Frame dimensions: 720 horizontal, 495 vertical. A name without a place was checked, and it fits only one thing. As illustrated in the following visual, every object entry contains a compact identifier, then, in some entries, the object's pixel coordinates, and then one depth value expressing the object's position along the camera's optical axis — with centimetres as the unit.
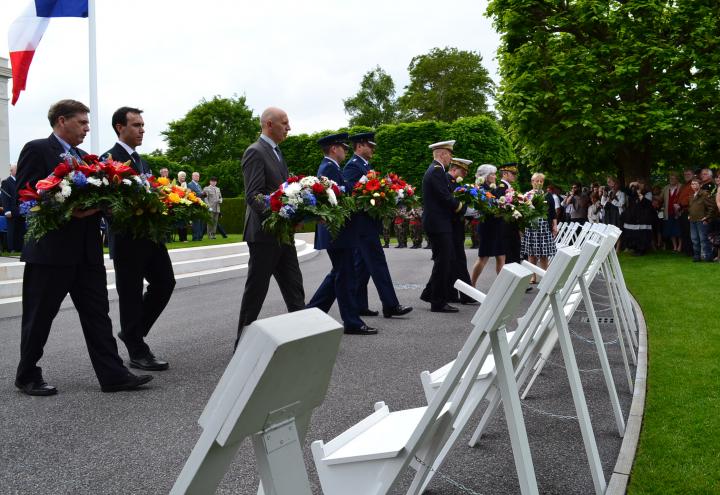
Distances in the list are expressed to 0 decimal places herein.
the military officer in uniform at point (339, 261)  824
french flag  1627
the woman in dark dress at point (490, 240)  1127
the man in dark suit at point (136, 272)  630
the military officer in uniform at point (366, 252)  907
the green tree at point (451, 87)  5731
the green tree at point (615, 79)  2089
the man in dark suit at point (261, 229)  681
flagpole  1744
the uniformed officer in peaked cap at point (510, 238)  1198
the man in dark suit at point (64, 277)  552
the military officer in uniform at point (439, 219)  1003
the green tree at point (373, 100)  7138
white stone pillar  3612
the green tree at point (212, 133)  6706
